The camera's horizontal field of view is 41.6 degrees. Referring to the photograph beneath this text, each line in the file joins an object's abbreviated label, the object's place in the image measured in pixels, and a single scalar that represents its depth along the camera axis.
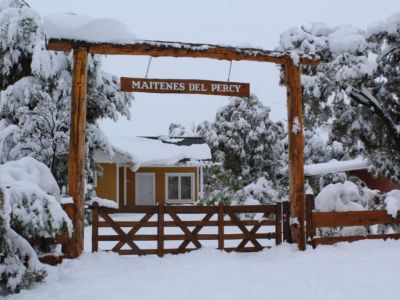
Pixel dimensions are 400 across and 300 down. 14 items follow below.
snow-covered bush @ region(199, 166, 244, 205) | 21.69
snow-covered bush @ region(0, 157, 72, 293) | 7.11
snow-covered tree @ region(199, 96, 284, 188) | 31.66
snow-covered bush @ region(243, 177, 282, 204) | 19.64
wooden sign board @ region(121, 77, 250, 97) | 10.41
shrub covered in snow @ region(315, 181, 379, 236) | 11.99
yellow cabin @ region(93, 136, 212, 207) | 28.61
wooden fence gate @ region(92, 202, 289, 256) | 10.38
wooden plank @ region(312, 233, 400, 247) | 11.01
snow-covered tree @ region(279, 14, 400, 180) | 12.86
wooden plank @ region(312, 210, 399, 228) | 10.99
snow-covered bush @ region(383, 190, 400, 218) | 11.47
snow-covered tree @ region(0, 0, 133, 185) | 14.08
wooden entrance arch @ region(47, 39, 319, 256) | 9.86
